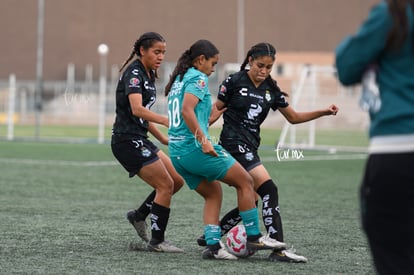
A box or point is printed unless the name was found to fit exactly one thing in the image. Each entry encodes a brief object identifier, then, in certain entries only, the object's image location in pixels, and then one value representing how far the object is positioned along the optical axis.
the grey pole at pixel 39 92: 61.83
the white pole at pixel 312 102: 51.91
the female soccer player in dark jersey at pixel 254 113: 15.10
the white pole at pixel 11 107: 60.09
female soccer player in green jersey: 14.32
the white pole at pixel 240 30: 106.12
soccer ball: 15.10
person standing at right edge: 7.76
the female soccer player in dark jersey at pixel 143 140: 15.85
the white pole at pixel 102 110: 56.89
